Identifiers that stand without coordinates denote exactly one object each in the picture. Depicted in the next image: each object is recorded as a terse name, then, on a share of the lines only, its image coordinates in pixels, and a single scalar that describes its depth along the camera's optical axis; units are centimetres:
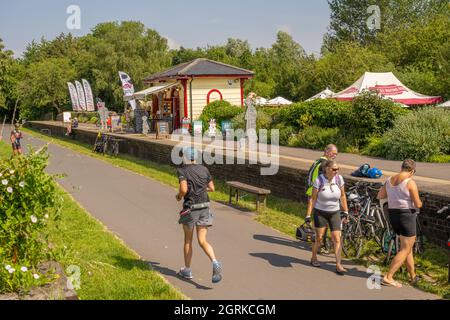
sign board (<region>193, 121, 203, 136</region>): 2988
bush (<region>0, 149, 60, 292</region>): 588
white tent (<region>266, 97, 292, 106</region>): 4018
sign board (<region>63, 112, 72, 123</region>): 5138
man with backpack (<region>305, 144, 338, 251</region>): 890
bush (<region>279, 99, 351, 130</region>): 2202
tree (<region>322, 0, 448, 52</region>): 7106
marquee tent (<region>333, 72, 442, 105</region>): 2653
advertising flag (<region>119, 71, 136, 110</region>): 3772
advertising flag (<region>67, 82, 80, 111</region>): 4942
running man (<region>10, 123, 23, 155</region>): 2283
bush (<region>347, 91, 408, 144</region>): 1992
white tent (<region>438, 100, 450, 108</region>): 2242
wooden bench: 1280
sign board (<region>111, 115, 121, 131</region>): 4041
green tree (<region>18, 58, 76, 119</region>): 7088
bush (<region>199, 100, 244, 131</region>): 3000
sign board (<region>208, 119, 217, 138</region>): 2931
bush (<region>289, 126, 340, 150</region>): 2146
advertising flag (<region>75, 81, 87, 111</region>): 4706
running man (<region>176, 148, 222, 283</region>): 729
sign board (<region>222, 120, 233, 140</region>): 2753
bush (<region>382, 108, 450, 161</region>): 1655
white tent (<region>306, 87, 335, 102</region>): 3170
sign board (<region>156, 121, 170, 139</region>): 2840
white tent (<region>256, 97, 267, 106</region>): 3124
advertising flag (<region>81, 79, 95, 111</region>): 4531
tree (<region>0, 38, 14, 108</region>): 4242
